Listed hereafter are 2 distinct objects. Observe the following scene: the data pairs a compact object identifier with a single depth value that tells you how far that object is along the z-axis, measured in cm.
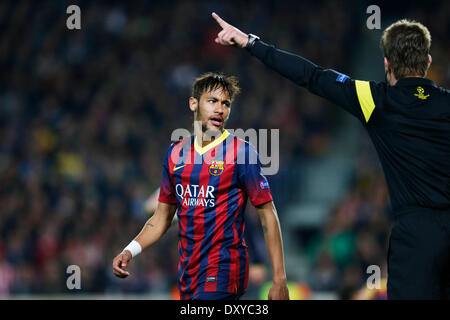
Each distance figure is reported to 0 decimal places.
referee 644
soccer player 809
